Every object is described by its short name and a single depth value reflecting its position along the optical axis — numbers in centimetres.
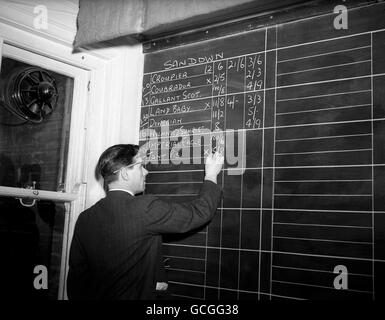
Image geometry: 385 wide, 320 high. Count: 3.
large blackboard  190
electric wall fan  252
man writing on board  207
